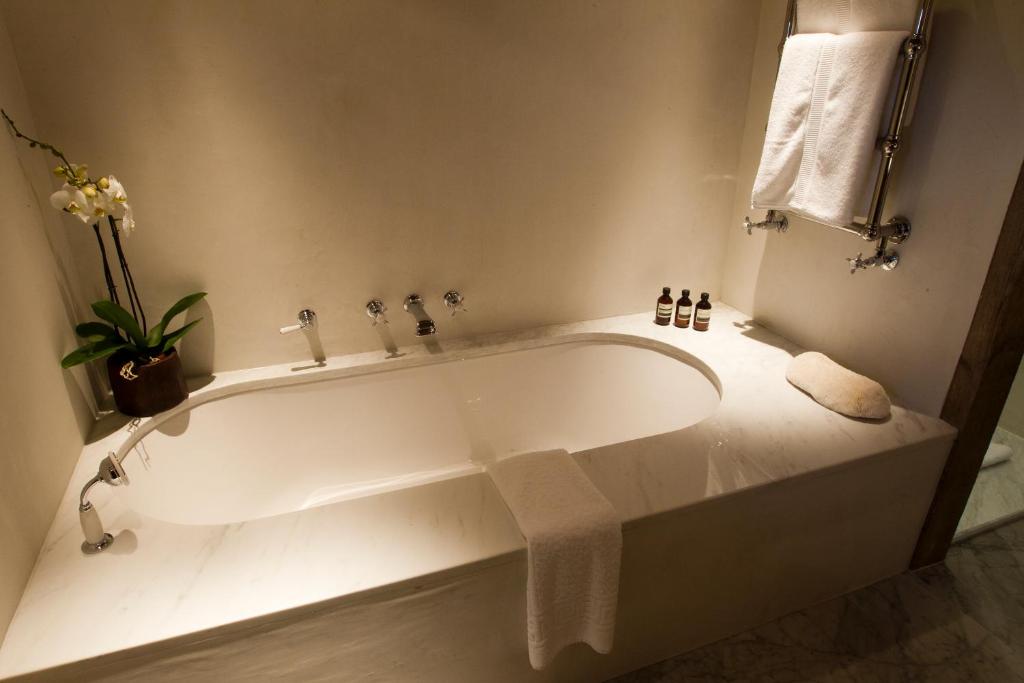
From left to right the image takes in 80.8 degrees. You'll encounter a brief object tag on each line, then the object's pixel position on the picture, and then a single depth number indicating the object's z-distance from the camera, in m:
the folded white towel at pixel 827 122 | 1.37
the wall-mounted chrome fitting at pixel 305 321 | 1.75
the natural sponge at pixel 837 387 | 1.50
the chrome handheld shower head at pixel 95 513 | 1.11
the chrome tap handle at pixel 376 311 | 1.81
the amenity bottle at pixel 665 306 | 2.08
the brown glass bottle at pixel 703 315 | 2.00
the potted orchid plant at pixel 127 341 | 1.34
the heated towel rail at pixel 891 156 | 1.30
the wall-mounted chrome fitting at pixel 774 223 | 1.83
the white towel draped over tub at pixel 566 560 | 1.12
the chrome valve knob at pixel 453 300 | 1.88
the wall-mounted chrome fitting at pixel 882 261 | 1.54
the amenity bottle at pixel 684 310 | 2.06
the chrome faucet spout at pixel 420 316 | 1.83
